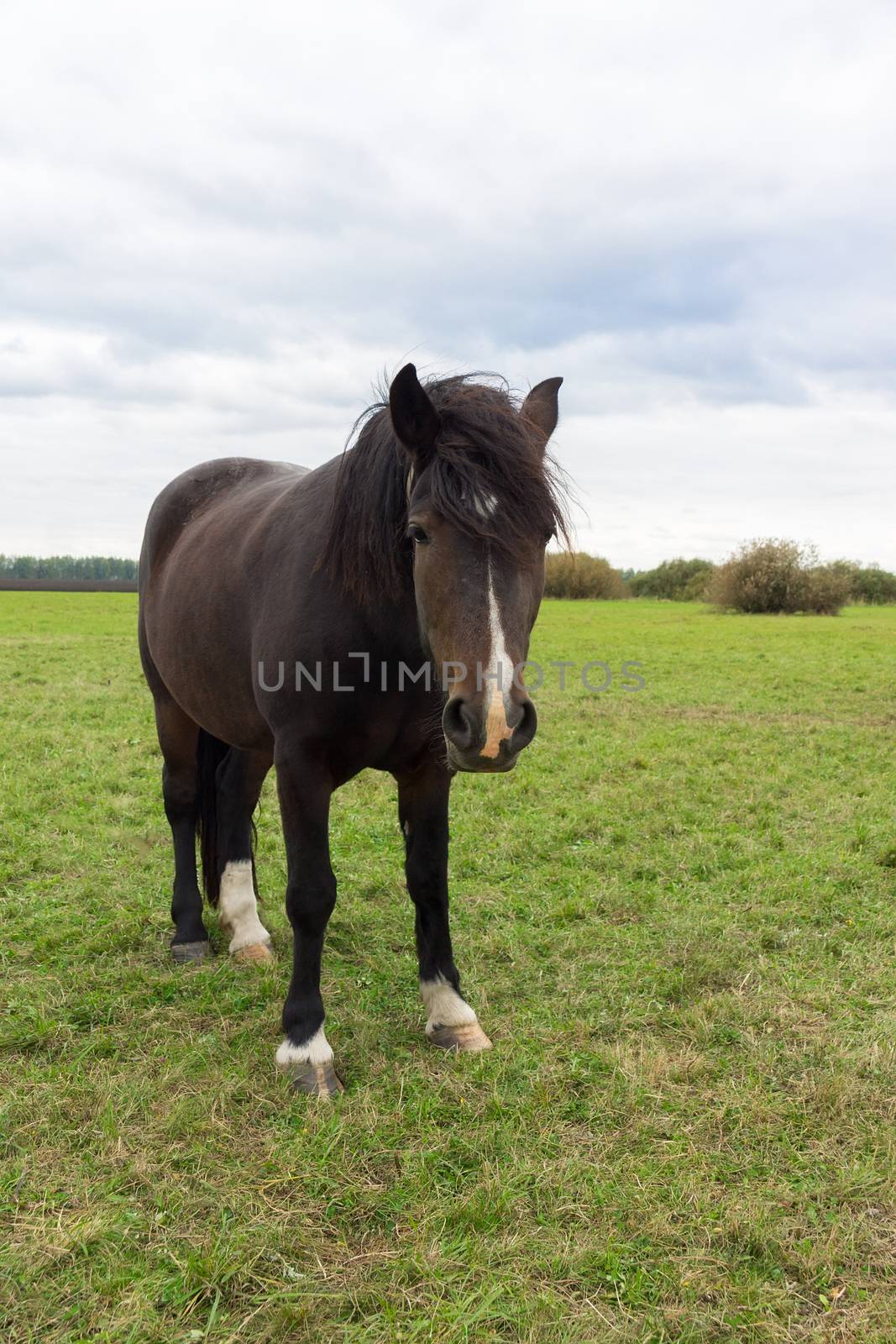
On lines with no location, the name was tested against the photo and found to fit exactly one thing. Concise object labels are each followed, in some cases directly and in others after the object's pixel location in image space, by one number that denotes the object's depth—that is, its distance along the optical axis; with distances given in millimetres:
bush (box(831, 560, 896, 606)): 48562
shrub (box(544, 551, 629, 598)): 48844
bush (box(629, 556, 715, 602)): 54219
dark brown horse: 2553
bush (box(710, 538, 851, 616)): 39406
